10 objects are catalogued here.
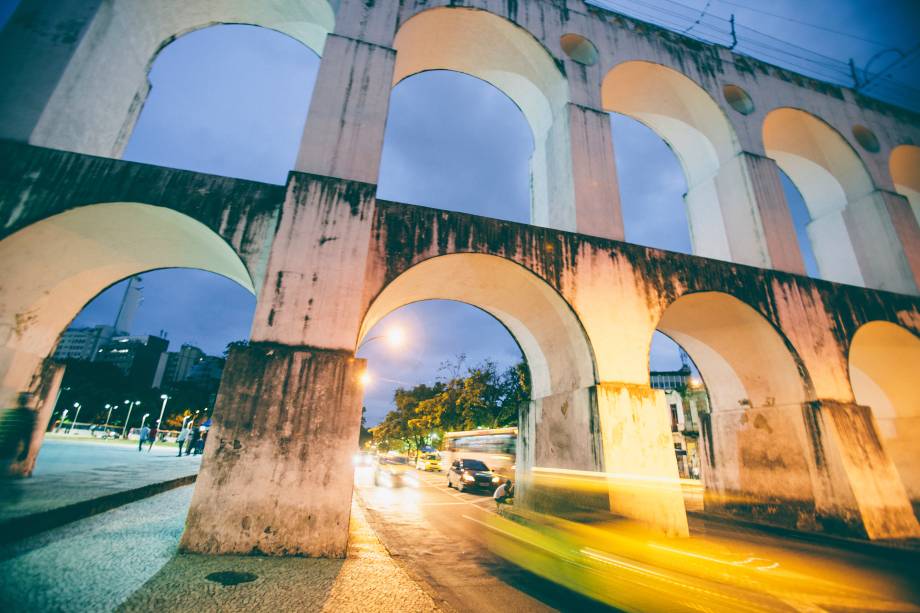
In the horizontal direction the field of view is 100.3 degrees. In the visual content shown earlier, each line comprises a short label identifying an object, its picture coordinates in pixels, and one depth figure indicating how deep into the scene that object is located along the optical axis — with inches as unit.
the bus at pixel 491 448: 743.7
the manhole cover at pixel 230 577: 150.7
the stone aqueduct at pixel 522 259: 225.6
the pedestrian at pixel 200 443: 694.5
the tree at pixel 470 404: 1162.0
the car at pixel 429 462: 1267.2
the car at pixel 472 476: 638.5
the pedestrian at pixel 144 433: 737.1
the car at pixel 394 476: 752.7
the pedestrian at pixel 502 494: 424.2
